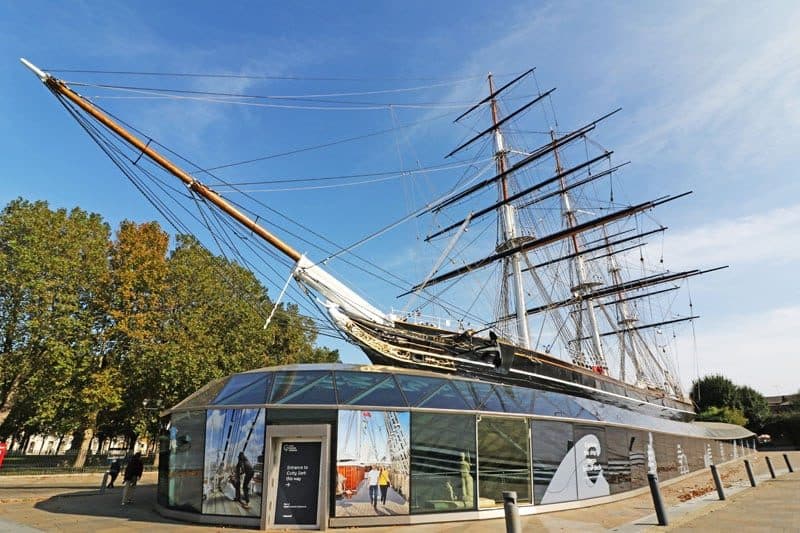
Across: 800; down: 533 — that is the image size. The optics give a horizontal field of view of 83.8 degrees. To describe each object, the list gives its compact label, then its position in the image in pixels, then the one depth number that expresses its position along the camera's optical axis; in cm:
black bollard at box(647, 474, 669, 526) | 991
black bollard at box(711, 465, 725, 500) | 1373
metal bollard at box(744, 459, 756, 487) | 1662
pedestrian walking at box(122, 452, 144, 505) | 1285
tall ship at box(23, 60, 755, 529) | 1019
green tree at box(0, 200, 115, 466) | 2266
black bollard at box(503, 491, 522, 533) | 715
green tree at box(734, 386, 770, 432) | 5841
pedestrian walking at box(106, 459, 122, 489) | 1780
